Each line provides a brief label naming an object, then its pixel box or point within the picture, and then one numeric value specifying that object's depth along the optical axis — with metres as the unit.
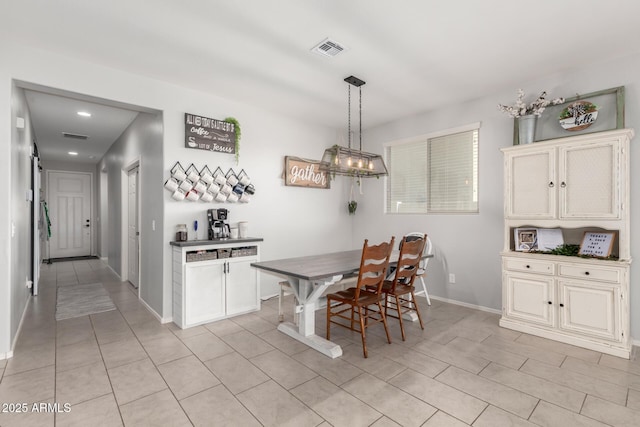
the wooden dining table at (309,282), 2.67
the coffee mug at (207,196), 3.76
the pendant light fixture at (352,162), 3.22
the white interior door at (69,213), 8.11
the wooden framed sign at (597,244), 2.87
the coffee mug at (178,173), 3.53
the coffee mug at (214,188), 3.79
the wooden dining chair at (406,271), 3.12
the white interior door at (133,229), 5.01
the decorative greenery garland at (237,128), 3.96
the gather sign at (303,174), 4.70
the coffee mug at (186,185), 3.59
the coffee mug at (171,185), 3.51
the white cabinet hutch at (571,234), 2.75
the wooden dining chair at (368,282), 2.75
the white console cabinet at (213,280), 3.39
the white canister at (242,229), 4.03
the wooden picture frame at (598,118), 2.98
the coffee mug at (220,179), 3.87
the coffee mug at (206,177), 3.75
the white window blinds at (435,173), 4.14
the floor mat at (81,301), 3.91
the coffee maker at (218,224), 3.78
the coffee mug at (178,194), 3.55
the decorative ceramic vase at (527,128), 3.34
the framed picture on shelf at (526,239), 3.35
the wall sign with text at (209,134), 3.65
